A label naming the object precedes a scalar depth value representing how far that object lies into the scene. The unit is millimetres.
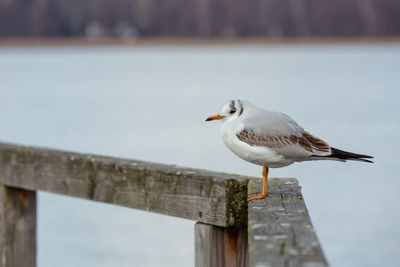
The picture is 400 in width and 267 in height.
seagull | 5723
